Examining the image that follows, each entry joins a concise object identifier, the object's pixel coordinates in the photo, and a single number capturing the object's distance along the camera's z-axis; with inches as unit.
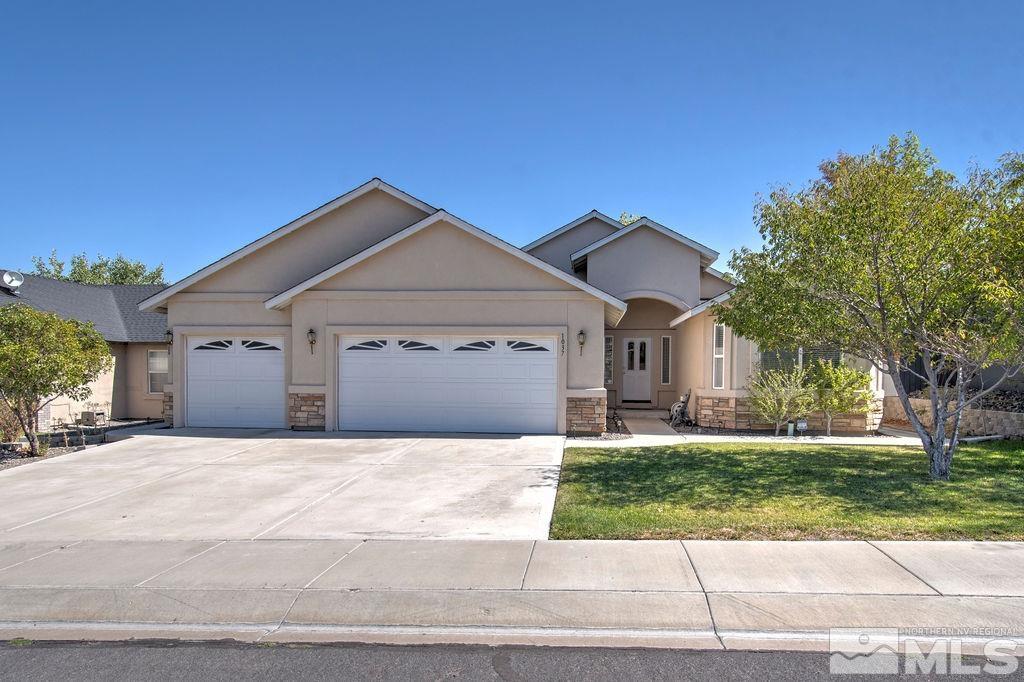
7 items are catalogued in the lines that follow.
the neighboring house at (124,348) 747.4
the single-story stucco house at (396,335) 576.1
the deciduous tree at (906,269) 343.0
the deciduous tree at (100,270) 1803.6
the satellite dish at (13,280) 706.2
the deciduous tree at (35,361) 465.7
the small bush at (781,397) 571.5
